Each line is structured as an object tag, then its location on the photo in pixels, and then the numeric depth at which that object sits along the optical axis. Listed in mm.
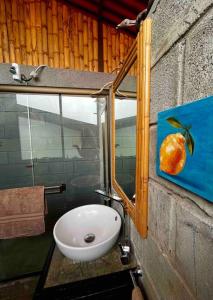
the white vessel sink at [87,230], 860
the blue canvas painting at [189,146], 328
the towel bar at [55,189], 1653
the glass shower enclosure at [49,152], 1570
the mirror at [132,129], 603
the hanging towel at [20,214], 1400
